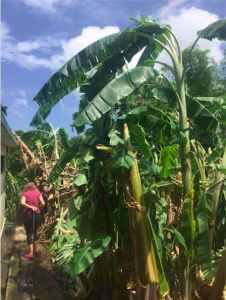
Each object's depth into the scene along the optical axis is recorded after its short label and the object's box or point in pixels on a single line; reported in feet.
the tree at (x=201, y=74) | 64.18
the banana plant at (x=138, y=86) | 11.74
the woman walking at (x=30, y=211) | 20.77
